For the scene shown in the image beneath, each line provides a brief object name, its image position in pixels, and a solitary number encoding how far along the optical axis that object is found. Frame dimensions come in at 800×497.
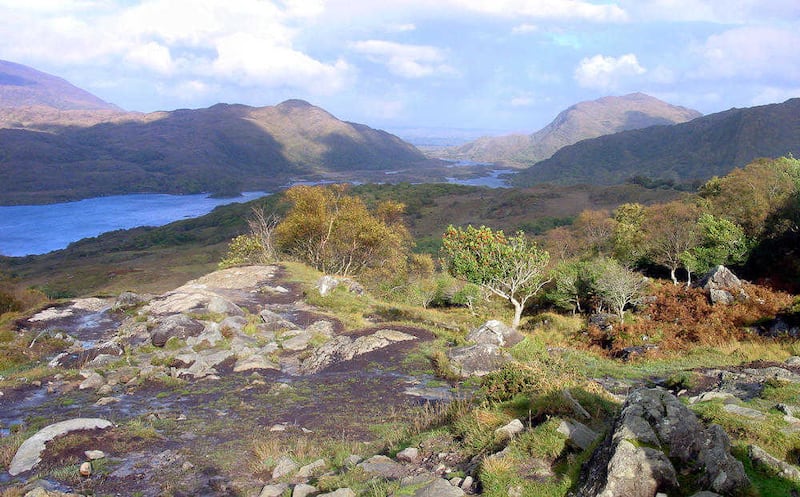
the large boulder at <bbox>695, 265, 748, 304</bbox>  20.91
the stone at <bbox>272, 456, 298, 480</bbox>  7.54
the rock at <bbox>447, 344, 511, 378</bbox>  13.36
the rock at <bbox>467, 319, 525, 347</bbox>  15.55
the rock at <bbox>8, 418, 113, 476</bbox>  8.02
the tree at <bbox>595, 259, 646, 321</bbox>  22.25
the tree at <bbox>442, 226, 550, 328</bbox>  20.72
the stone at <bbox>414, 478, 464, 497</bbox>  5.74
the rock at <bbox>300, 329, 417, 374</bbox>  15.08
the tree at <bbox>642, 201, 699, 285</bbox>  28.50
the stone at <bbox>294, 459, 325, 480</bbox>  7.37
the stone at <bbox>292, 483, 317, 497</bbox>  6.64
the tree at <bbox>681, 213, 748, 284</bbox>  26.58
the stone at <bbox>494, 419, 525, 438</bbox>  6.87
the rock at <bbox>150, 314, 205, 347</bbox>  16.67
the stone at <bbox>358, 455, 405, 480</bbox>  6.75
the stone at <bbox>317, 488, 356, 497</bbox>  6.14
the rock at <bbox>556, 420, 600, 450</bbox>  6.21
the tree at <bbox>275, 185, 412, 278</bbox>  34.09
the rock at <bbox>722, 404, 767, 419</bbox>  7.14
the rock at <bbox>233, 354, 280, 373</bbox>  14.52
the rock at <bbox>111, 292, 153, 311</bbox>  23.25
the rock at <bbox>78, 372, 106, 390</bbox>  13.05
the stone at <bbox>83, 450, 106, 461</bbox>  8.28
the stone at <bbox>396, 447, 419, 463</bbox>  7.12
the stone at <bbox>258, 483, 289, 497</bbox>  6.88
